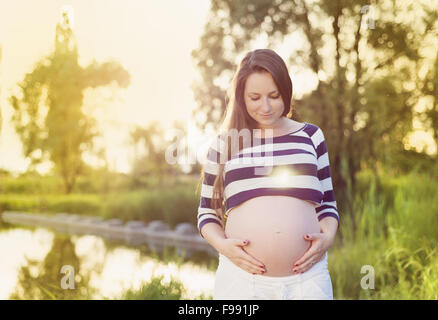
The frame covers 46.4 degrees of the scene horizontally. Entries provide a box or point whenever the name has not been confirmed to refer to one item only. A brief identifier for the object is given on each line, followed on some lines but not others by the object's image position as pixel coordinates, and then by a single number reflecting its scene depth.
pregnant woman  1.95
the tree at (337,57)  9.22
